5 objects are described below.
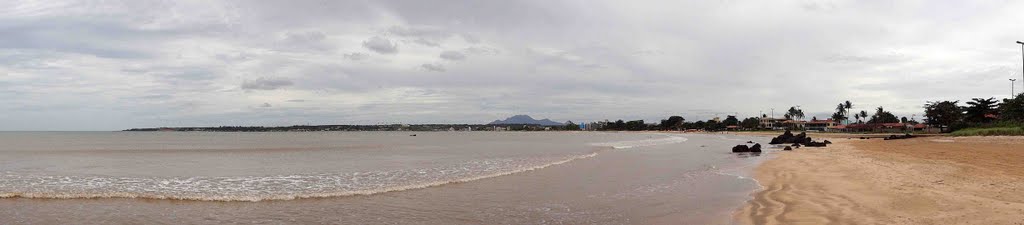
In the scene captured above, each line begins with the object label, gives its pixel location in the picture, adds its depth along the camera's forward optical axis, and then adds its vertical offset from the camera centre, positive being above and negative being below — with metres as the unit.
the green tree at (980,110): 94.88 +3.58
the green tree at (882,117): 165.25 +4.18
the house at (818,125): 186.25 +2.16
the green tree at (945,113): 105.00 +3.42
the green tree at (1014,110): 71.06 +2.74
